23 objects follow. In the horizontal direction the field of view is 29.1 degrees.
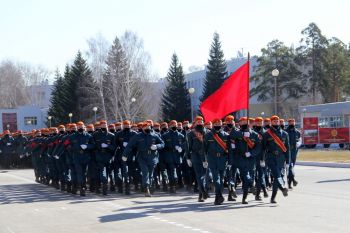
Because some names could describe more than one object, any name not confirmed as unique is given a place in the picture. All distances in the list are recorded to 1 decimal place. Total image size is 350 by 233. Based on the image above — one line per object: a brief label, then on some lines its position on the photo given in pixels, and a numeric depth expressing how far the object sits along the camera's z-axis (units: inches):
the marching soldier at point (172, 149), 752.8
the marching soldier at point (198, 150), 640.4
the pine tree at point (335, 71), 2915.8
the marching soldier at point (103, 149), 751.7
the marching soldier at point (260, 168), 617.0
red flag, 690.0
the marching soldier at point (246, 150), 607.2
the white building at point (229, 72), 3435.0
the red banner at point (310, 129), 1957.4
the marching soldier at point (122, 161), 761.0
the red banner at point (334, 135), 1851.6
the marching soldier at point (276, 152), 588.4
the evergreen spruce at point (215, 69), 2989.7
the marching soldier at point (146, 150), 702.5
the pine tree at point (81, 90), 2992.1
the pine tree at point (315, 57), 2942.9
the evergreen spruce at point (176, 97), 3095.5
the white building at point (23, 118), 4377.5
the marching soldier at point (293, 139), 779.5
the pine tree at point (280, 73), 3034.0
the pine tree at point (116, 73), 2780.5
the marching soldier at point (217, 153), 602.2
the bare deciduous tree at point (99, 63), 2844.5
